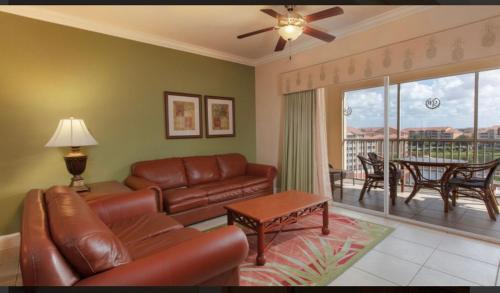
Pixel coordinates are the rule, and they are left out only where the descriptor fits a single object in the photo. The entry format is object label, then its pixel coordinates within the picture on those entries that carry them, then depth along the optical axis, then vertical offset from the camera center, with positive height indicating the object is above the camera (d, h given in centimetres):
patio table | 330 -56
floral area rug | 197 -114
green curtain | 402 -10
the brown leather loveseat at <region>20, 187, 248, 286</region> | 102 -58
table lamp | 251 -3
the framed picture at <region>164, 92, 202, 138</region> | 376 +37
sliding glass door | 396 -17
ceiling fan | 223 +113
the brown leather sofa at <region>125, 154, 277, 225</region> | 302 -67
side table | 244 -57
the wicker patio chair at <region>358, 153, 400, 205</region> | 366 -63
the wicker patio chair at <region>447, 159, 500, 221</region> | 300 -64
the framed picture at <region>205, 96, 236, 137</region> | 423 +38
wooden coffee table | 221 -75
